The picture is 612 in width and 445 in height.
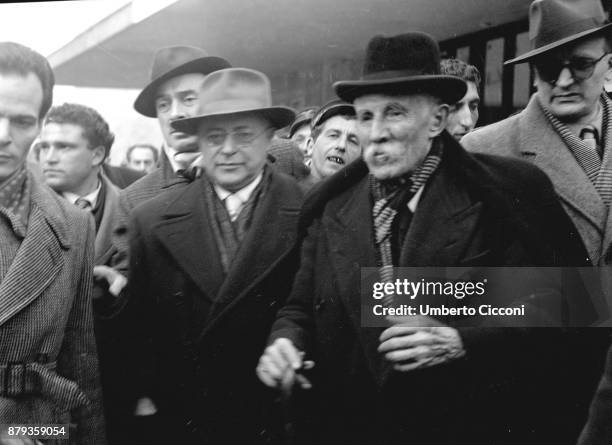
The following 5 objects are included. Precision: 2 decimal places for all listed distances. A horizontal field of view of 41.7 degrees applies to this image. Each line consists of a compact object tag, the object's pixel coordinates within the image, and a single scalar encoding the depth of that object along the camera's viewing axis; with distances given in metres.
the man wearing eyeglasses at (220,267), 2.67
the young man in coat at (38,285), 2.62
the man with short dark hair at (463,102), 2.50
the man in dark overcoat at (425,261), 2.42
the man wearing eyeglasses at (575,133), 2.45
